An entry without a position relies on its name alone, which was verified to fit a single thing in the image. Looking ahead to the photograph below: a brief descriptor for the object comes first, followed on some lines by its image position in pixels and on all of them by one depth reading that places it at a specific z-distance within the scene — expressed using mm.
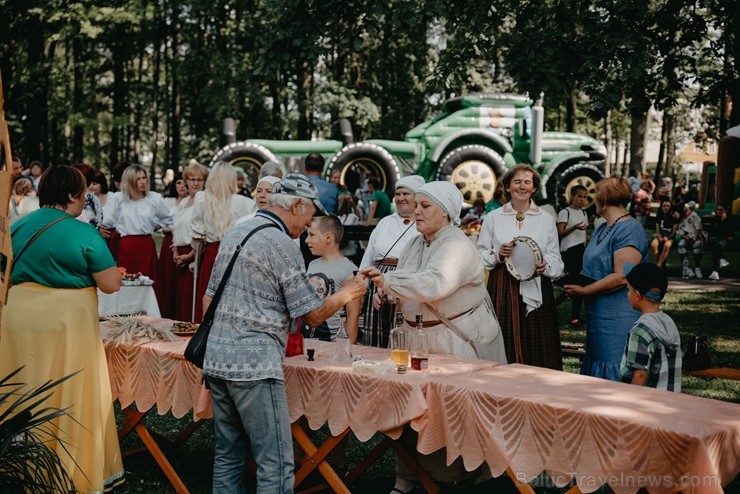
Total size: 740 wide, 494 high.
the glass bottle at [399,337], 4344
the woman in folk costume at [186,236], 7527
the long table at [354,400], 3846
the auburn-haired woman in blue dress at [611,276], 5148
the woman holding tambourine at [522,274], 5754
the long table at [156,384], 4516
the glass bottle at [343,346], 4336
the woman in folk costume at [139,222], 8102
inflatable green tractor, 20281
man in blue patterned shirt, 3666
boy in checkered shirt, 3994
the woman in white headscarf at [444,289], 4312
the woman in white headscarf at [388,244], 5941
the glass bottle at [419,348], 4051
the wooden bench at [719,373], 4203
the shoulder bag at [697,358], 4328
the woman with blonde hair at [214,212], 6988
